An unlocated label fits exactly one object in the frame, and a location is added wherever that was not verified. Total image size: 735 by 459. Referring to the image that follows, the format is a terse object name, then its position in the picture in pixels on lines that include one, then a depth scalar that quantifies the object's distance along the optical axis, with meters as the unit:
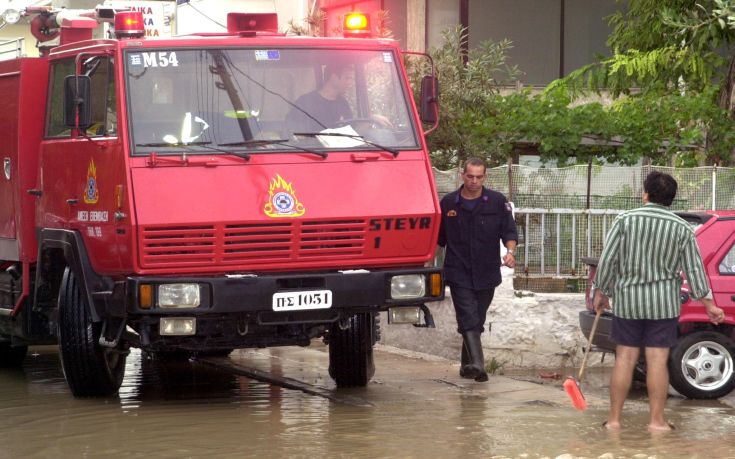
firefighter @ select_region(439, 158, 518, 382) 22.11
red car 21.06
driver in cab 19.47
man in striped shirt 17.02
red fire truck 18.34
